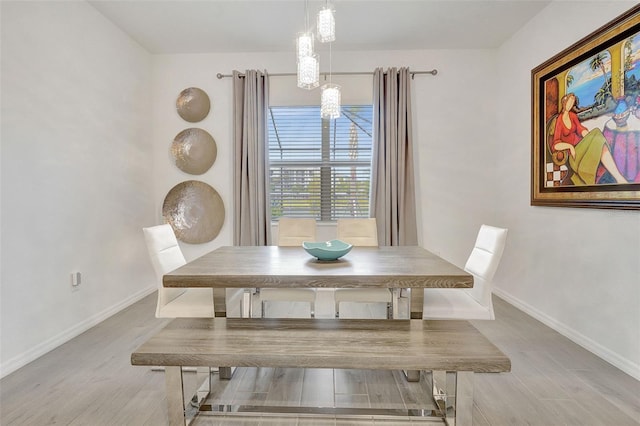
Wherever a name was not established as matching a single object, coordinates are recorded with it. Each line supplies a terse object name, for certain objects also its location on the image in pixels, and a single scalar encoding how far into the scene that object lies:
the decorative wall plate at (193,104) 3.71
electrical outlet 2.59
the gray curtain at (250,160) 3.58
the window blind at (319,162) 3.76
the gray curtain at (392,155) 3.54
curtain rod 3.60
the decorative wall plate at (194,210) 3.75
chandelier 1.90
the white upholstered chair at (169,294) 1.98
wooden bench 1.37
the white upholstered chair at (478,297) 1.91
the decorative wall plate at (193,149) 3.72
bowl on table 1.92
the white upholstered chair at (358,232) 2.80
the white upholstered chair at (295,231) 2.83
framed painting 2.01
